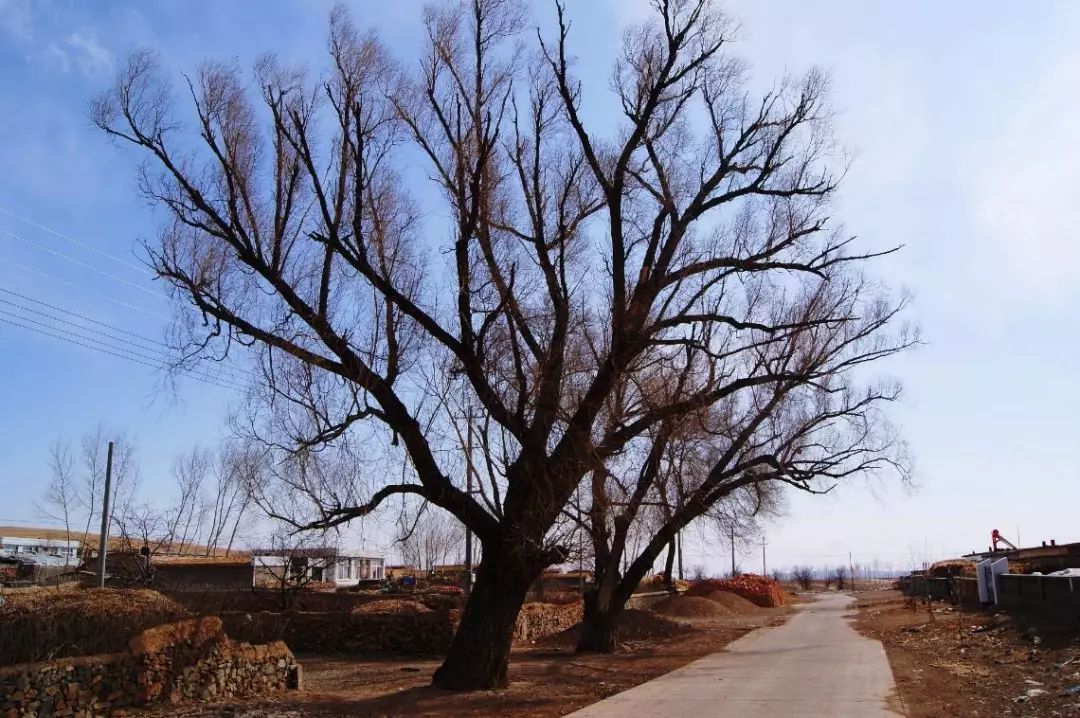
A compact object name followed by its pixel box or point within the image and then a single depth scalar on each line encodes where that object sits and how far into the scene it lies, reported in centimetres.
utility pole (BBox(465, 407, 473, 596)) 1532
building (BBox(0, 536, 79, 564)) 6500
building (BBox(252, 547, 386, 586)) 2830
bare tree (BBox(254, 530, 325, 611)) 2678
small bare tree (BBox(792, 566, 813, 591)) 10103
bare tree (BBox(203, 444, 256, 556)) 6169
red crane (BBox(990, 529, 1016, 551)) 4450
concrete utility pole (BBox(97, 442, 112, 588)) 2806
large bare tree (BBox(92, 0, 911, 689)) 1347
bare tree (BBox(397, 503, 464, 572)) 6353
